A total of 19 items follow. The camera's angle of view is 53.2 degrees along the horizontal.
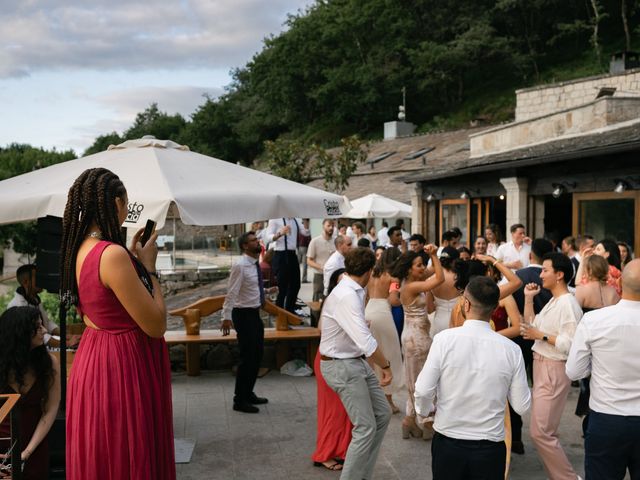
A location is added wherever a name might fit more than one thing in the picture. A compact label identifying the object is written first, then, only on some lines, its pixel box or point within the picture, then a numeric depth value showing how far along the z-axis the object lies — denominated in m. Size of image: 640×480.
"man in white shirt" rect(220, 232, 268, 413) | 6.95
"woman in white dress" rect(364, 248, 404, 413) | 6.57
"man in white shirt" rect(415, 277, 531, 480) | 3.36
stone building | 12.69
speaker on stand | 4.81
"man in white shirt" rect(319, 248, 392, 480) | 4.61
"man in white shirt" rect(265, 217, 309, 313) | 11.51
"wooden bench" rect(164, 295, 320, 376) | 8.62
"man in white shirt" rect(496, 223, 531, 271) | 9.91
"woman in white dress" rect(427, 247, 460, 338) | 6.62
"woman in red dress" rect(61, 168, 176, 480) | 2.76
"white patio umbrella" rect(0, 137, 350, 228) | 4.75
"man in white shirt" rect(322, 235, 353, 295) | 9.07
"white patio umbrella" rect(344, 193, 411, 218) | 18.00
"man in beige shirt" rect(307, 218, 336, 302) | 11.48
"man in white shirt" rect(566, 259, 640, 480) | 3.62
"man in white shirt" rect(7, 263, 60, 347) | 6.35
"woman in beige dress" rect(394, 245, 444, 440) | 6.21
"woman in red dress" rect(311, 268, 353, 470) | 5.46
